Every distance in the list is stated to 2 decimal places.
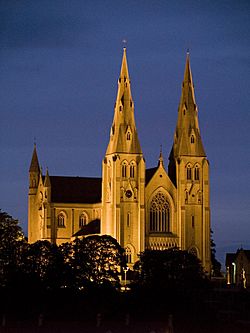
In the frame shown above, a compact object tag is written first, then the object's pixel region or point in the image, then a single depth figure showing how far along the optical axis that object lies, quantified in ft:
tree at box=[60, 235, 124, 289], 440.45
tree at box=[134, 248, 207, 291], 435.70
